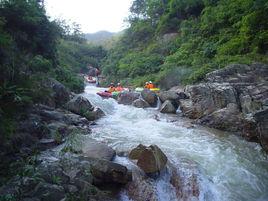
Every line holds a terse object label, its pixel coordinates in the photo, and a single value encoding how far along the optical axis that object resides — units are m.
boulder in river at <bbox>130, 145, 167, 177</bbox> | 6.39
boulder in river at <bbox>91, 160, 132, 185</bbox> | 5.76
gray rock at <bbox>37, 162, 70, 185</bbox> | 4.94
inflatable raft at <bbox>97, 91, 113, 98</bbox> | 17.83
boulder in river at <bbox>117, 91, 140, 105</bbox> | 15.87
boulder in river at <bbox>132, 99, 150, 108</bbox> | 14.98
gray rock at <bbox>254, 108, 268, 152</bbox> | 8.01
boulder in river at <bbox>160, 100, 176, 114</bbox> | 13.63
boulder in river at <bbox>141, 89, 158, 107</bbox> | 15.26
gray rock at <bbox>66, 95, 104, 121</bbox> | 11.64
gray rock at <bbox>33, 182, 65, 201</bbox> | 4.44
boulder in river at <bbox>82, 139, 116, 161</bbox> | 6.75
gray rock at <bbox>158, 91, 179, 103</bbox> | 14.50
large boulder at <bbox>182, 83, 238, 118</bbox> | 11.28
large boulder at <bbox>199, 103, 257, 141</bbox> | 9.72
